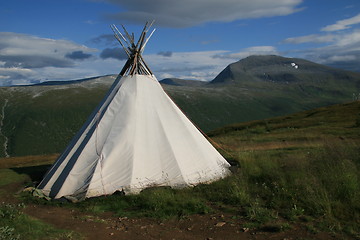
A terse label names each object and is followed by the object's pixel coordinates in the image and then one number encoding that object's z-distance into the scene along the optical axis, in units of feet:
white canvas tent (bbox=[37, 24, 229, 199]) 37.88
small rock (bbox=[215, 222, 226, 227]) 25.69
